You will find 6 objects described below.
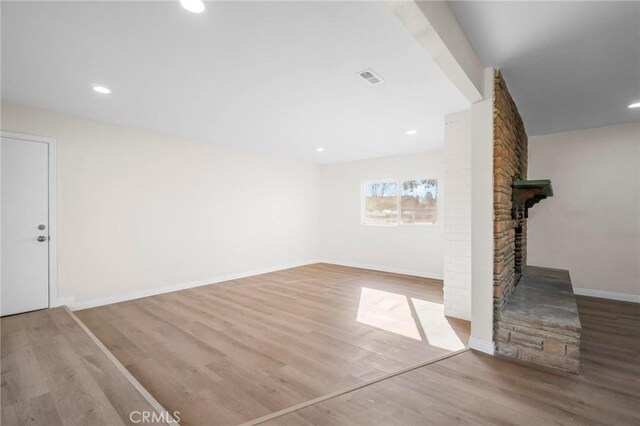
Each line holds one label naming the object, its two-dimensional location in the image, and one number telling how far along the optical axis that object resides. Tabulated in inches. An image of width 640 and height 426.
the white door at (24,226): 130.2
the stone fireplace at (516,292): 89.9
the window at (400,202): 228.7
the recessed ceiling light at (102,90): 113.4
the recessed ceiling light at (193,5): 67.5
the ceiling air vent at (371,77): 99.8
